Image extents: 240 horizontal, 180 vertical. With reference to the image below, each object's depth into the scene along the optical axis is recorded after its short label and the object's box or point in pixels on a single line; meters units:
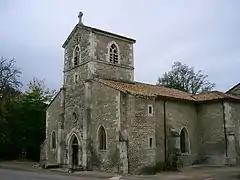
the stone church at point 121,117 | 26.38
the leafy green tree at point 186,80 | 60.56
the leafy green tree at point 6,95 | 41.56
